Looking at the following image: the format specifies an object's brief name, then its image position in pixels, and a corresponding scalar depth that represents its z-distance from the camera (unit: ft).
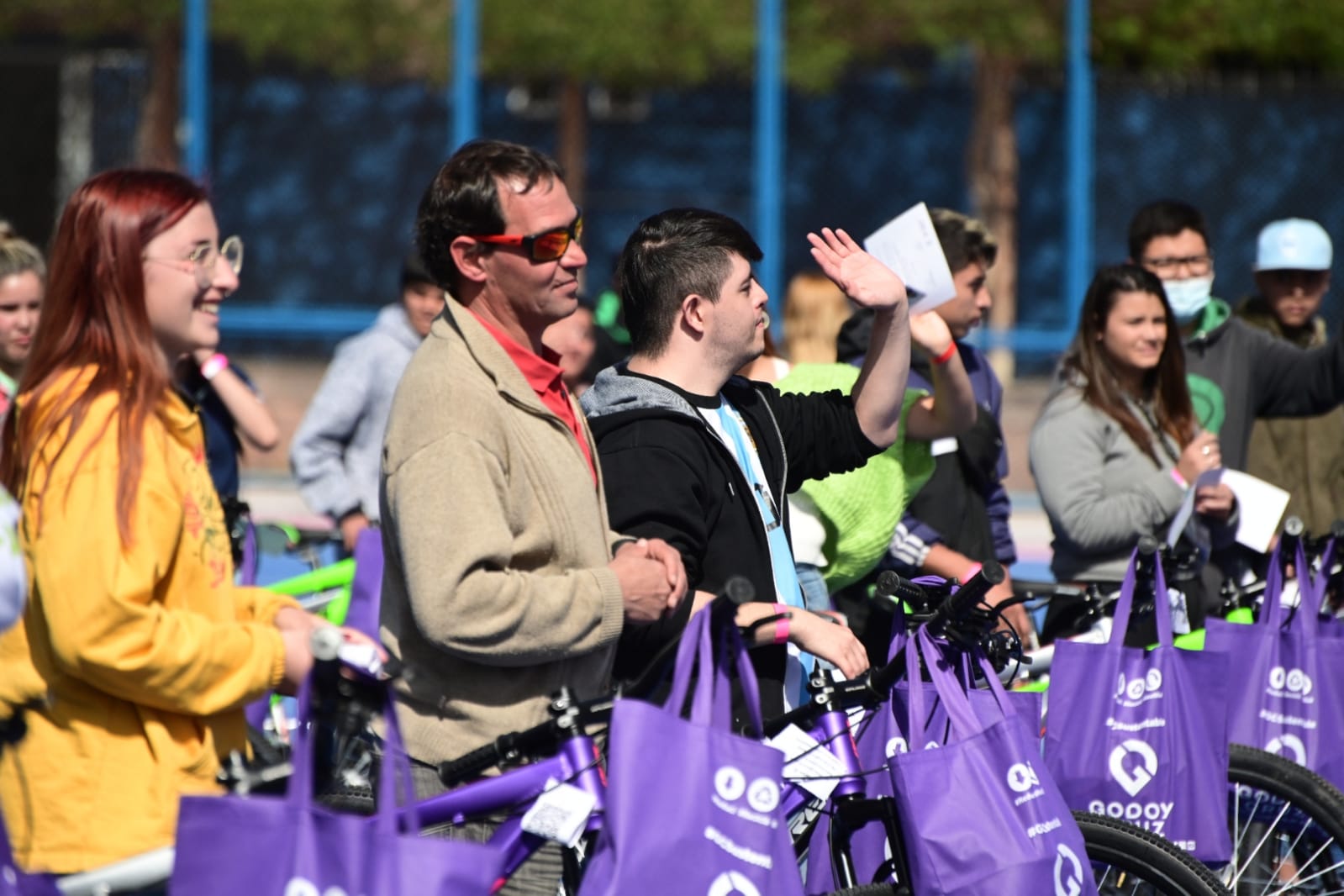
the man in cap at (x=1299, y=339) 40.70
